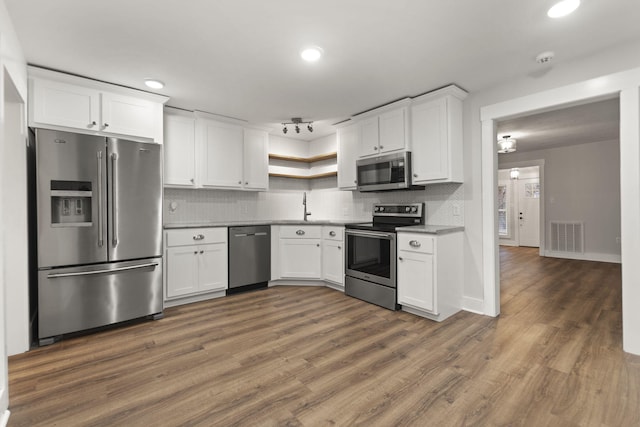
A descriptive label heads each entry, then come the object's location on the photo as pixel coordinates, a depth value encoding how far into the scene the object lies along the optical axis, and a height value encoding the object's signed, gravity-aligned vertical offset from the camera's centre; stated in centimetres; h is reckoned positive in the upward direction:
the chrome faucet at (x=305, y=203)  483 +17
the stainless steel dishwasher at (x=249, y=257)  376 -55
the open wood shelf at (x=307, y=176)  468 +61
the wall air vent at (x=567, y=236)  623 -53
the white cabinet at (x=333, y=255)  385 -54
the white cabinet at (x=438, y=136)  306 +79
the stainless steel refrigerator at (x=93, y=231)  244 -13
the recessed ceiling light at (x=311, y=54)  230 +124
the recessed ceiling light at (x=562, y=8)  179 +122
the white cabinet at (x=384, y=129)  337 +97
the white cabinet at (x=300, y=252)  411 -52
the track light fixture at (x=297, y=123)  405 +124
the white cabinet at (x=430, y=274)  287 -60
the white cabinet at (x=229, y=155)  378 +79
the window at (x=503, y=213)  857 -4
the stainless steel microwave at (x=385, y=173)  334 +47
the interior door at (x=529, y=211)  800 +1
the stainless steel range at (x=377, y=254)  321 -46
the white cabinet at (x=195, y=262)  333 -54
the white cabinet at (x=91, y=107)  254 +100
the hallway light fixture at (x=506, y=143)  523 +118
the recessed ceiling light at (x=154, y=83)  284 +124
